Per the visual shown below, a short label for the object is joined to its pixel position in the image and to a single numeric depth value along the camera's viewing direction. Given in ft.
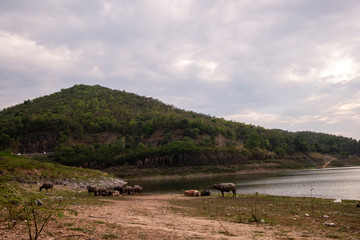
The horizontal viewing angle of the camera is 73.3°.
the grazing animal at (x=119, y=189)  126.82
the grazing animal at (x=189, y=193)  104.75
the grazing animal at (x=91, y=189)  109.55
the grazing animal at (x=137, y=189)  127.13
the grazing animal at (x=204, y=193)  106.09
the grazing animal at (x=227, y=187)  96.09
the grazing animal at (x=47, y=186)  96.32
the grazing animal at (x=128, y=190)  122.74
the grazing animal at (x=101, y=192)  105.91
